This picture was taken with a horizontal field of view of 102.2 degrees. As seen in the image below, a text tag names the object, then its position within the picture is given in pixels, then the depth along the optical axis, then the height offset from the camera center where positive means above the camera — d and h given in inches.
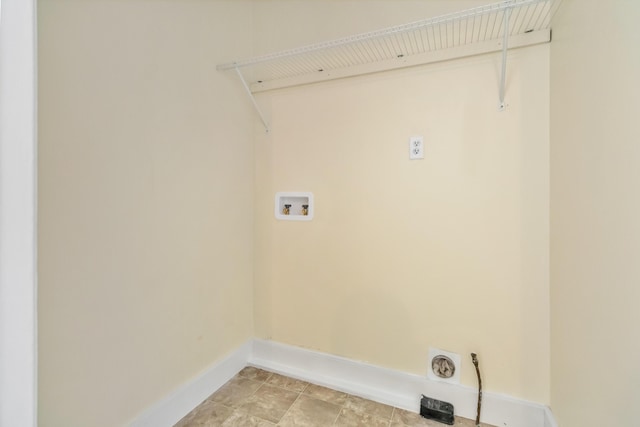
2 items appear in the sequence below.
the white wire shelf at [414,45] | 41.3 +31.8
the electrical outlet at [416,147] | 51.6 +13.0
